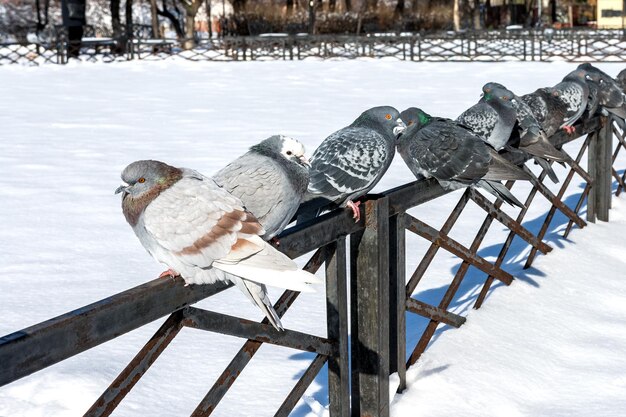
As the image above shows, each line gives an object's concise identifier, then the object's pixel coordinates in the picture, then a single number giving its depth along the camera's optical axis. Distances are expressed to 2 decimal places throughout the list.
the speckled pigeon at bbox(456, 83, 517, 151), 4.85
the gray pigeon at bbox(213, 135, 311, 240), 2.68
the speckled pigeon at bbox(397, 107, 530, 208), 4.00
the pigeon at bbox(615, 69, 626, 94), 8.20
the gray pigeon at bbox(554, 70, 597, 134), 6.20
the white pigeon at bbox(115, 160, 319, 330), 2.33
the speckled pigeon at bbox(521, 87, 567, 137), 5.84
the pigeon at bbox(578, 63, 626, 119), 6.70
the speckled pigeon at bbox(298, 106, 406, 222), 3.33
